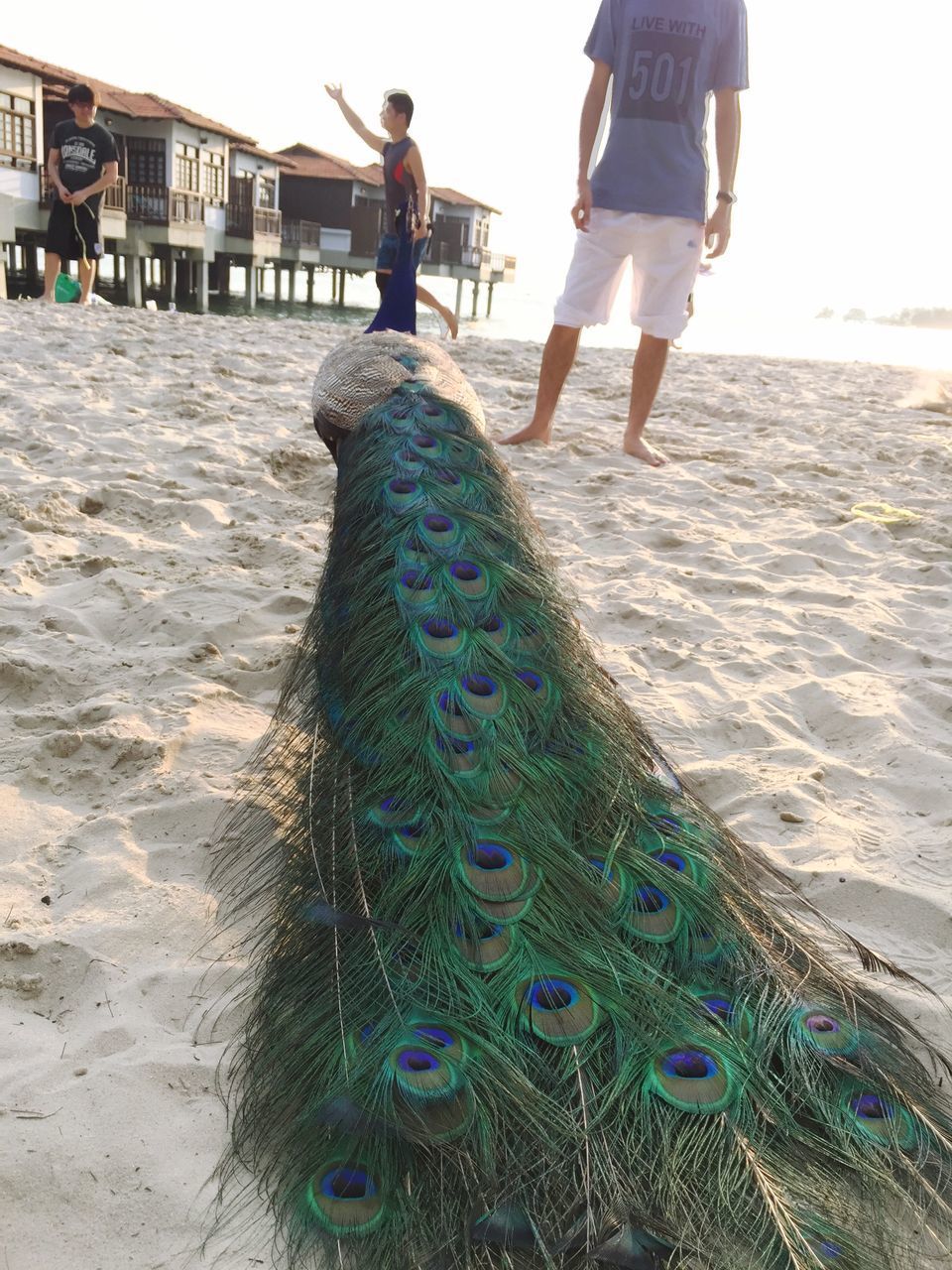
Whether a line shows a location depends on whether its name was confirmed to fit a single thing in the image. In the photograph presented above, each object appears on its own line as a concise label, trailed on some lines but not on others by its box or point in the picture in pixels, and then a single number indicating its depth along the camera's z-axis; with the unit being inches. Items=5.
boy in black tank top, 262.8
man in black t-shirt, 374.6
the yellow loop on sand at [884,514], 185.5
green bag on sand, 402.6
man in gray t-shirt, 178.1
